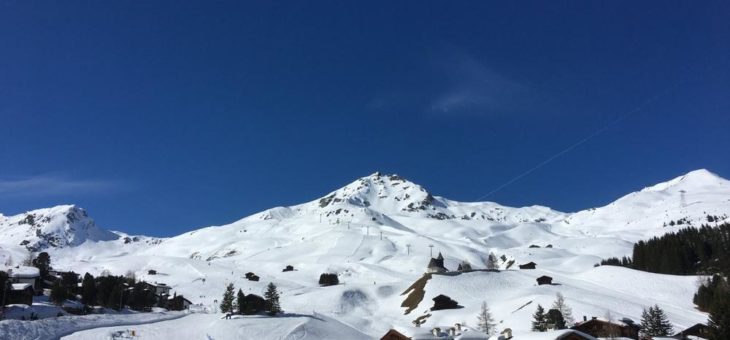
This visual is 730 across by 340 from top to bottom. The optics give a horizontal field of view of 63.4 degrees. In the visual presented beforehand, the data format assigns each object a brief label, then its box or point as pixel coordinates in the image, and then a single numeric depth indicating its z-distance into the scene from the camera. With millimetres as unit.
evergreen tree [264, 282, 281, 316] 83000
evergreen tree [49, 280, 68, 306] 79438
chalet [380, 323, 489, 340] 57844
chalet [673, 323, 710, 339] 68812
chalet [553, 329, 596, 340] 47594
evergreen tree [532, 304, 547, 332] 71938
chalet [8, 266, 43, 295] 87688
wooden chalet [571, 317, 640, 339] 66938
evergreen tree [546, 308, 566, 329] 71450
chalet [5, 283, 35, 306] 72500
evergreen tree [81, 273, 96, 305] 85312
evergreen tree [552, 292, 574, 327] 77675
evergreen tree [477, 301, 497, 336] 78000
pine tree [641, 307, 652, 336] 73750
